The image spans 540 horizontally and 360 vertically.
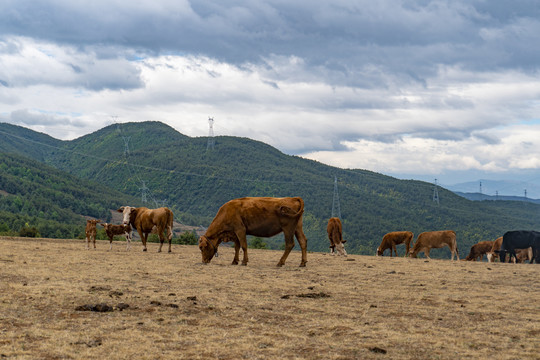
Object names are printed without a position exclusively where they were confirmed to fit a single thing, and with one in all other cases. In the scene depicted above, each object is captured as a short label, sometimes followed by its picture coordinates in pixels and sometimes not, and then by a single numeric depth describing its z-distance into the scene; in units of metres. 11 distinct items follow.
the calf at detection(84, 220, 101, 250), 29.70
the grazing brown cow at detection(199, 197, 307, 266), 20.58
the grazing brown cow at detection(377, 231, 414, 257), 41.78
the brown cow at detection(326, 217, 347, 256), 33.38
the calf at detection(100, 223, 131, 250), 28.89
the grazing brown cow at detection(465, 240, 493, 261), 42.00
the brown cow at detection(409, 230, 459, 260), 39.56
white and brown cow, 27.53
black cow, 34.92
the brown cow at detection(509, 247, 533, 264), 36.38
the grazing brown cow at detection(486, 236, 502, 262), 36.19
